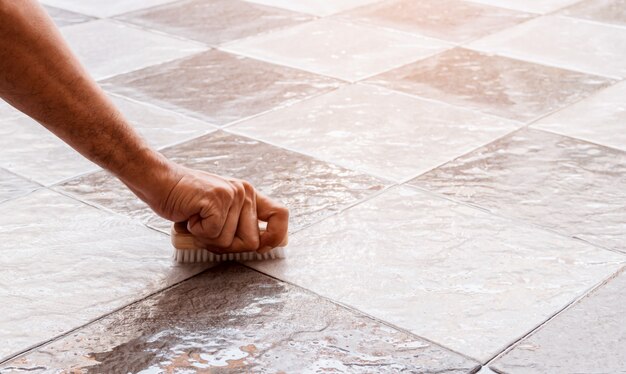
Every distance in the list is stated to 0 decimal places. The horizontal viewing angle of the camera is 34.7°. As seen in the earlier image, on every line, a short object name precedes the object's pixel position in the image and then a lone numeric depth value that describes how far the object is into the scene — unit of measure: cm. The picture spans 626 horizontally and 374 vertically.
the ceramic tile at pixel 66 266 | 129
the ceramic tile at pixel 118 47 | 239
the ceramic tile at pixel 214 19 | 265
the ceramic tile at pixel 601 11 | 280
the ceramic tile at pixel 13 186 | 167
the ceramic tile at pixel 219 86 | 211
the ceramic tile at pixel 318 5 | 288
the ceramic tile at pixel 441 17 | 268
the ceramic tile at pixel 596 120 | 194
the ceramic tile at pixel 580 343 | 118
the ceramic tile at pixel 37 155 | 177
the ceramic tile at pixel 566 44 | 240
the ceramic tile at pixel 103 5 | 288
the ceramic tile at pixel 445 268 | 129
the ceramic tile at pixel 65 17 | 277
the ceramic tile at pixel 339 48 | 238
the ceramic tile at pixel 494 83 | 212
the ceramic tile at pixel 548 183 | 157
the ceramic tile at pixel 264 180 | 163
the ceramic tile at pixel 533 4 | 288
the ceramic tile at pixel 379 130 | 183
